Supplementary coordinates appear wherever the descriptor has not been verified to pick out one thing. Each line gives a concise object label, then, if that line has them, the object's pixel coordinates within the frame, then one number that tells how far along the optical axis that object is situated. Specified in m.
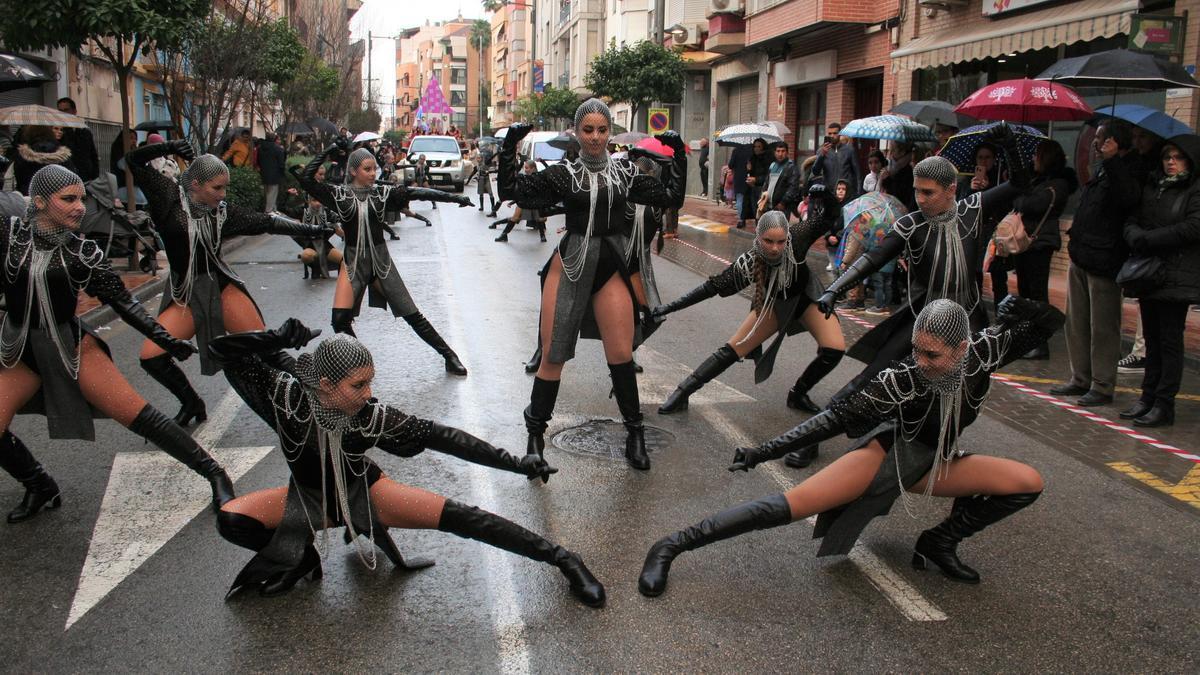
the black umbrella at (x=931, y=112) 12.52
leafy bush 19.03
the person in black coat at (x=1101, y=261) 7.22
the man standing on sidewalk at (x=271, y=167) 20.78
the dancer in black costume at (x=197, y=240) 6.10
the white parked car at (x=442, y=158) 35.59
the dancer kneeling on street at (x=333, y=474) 3.88
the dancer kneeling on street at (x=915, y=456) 4.15
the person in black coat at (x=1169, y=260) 6.91
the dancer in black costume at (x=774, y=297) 6.66
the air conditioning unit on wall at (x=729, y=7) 29.27
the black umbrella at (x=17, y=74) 11.20
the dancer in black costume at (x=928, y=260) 5.49
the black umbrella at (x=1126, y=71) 8.42
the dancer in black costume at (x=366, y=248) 8.10
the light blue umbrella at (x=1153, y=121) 7.32
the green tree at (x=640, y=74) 30.31
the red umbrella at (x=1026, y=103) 9.96
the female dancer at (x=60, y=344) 4.79
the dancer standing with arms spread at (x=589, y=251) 5.59
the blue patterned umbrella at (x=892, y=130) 12.23
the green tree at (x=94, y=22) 12.90
